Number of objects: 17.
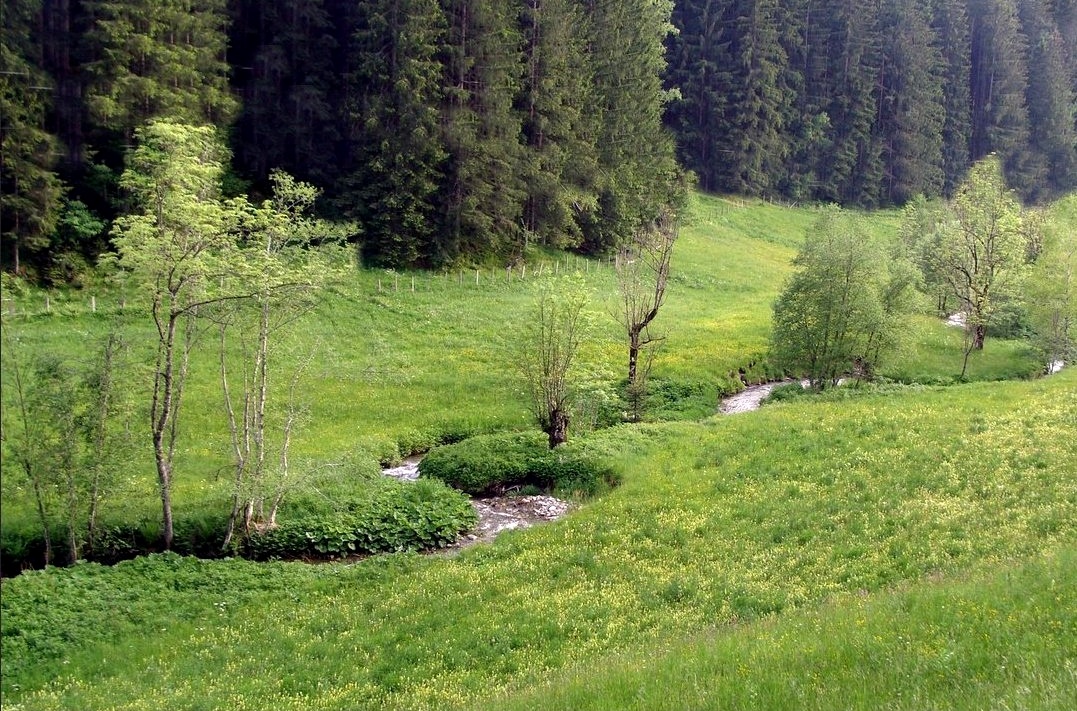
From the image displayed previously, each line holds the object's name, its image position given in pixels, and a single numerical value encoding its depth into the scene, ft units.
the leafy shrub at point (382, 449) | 91.97
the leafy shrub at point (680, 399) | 108.58
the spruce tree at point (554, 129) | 183.83
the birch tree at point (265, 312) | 66.90
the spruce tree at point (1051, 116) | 375.45
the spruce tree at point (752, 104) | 298.35
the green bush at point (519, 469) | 83.30
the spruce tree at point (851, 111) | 333.01
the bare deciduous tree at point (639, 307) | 109.50
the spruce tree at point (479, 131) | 161.99
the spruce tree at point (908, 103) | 339.77
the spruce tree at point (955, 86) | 366.43
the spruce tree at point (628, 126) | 206.90
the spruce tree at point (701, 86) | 301.22
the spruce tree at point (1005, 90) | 368.89
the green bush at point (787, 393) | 114.21
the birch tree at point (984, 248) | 141.08
